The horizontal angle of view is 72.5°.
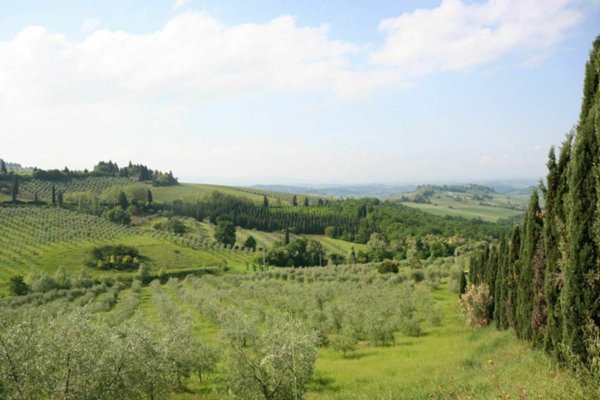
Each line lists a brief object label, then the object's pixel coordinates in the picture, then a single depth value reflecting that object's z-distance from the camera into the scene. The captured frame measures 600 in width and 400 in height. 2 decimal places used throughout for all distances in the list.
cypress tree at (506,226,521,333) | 27.21
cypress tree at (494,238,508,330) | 29.98
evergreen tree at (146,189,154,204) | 188.84
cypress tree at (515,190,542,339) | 22.52
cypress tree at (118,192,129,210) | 177.38
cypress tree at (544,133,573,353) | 17.20
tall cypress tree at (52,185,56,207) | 162.62
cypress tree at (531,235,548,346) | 20.19
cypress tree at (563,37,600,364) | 14.07
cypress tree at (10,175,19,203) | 156.14
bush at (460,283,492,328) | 34.50
